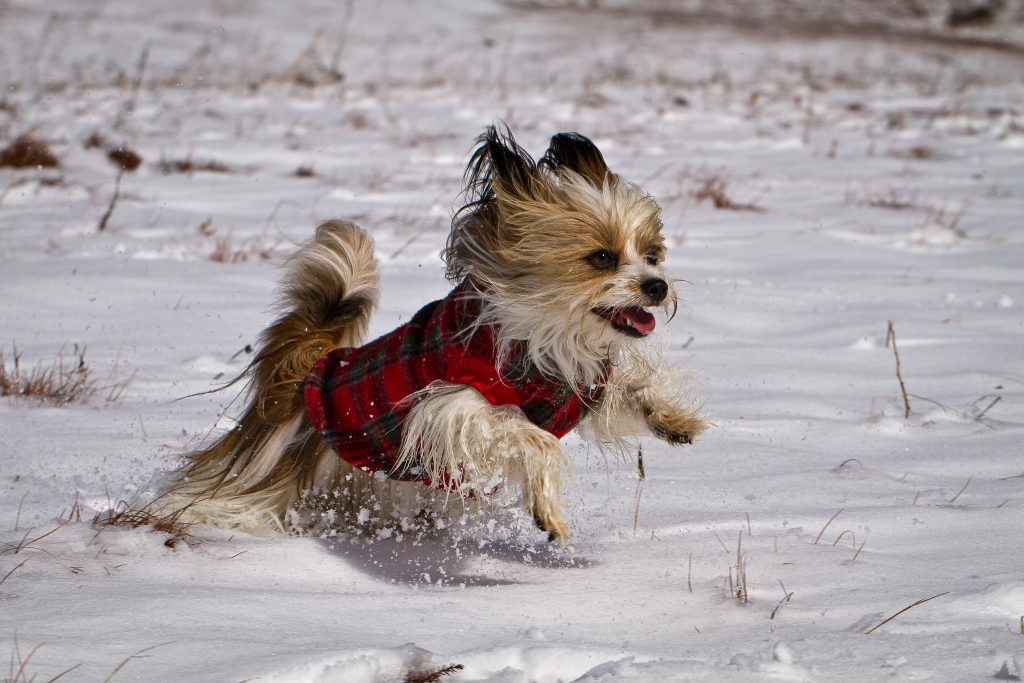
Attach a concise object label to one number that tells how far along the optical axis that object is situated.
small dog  5.32
